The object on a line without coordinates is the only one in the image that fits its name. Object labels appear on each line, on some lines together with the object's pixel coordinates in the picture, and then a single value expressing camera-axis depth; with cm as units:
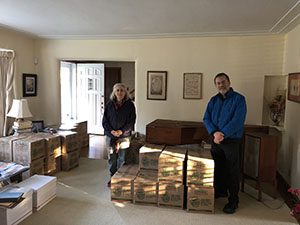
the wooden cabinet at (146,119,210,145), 390
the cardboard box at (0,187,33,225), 248
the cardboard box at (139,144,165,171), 336
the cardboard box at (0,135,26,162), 370
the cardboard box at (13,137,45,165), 361
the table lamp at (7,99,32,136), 420
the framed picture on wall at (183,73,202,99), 459
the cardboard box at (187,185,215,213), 296
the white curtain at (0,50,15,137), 443
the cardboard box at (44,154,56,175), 393
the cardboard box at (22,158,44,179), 360
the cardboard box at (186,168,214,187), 296
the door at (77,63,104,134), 693
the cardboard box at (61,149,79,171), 422
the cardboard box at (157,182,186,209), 305
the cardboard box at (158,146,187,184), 303
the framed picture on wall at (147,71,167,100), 474
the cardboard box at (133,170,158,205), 311
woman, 355
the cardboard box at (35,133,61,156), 391
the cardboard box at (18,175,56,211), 292
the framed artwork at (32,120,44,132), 478
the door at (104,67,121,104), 716
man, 294
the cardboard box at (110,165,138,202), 316
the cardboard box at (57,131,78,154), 422
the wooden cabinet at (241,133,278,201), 333
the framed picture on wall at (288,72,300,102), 334
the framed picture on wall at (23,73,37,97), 497
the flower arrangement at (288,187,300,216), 313
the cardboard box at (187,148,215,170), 294
